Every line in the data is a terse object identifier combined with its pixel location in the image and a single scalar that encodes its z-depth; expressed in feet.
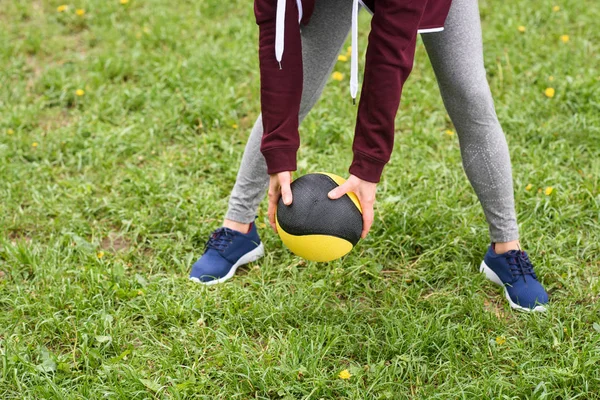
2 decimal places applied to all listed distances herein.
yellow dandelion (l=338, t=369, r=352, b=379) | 8.47
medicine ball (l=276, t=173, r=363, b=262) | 8.21
